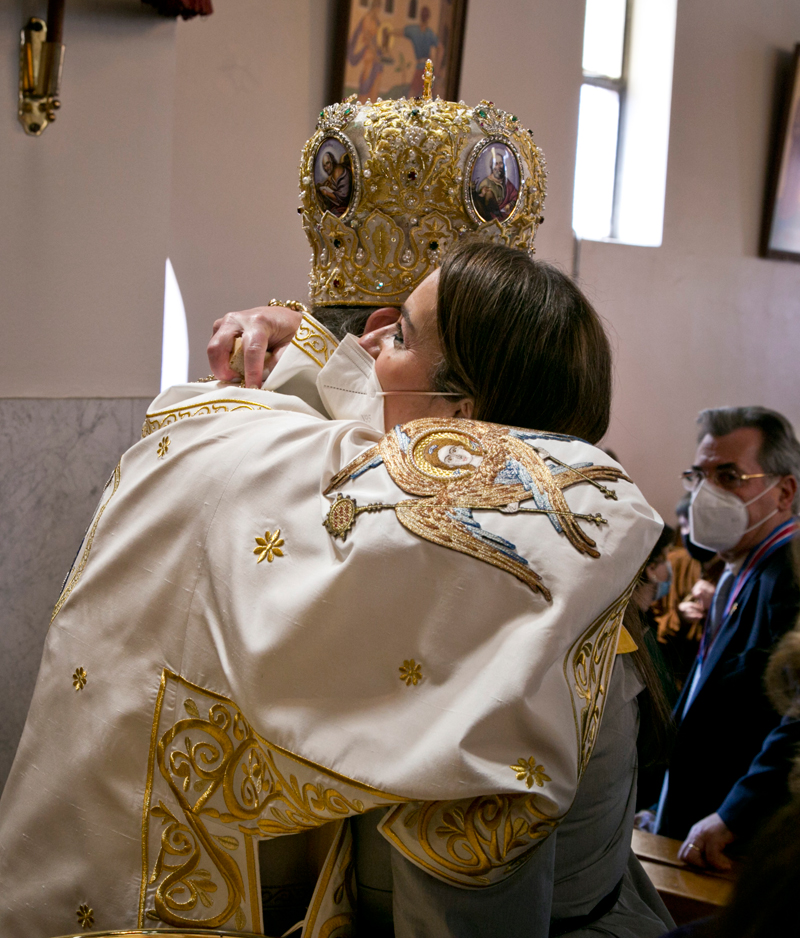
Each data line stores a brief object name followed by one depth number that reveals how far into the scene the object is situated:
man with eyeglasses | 2.58
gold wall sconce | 2.26
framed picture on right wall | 6.30
